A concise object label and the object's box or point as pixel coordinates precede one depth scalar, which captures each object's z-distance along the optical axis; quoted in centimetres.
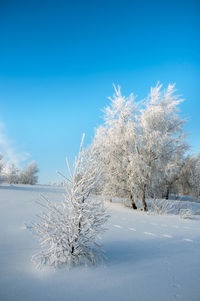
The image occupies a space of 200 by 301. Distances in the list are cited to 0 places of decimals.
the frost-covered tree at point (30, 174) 2986
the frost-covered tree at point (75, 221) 247
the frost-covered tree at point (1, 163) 1576
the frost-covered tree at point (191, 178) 2184
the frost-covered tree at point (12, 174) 2400
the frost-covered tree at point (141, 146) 945
